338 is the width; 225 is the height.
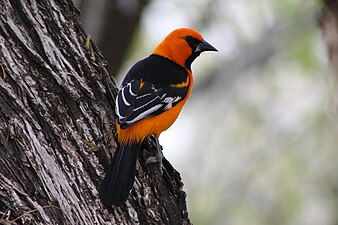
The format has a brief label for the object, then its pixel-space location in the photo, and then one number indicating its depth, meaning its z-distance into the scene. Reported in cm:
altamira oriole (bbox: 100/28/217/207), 616
